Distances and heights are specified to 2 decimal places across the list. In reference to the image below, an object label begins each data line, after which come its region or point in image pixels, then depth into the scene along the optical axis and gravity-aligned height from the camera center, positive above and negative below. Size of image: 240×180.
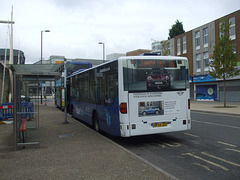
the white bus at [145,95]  7.00 -0.12
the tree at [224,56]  21.73 +3.24
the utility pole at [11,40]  19.19 +4.32
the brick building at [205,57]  28.39 +4.82
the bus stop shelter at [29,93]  6.93 -0.04
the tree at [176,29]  59.38 +15.59
